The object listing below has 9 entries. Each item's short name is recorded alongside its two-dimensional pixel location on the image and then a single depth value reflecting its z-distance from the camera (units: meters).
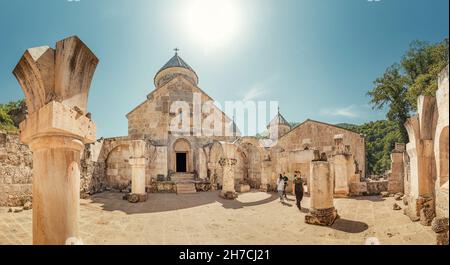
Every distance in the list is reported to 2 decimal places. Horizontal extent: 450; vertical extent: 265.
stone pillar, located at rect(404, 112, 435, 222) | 5.36
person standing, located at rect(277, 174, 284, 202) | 9.46
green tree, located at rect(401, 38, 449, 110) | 14.91
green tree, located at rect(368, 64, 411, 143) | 20.19
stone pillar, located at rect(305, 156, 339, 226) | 5.93
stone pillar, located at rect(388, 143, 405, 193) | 9.68
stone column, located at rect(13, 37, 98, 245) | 2.39
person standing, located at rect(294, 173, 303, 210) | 7.69
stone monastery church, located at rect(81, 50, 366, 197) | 11.01
